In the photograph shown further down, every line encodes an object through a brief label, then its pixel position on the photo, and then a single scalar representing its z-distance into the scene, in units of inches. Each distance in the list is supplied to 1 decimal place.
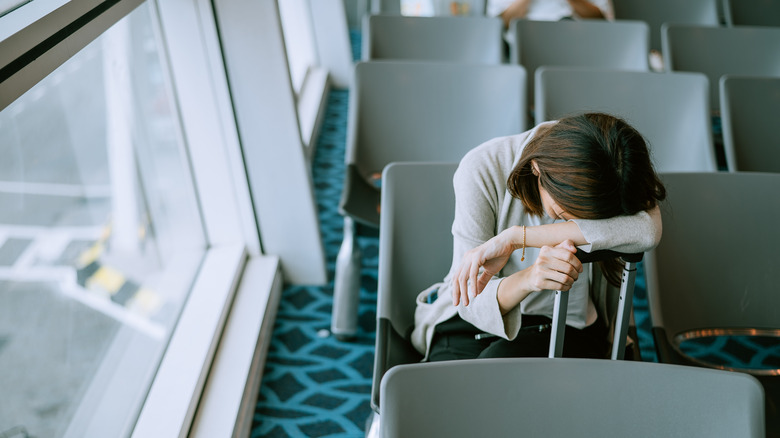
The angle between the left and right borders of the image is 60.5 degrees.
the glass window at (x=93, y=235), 59.5
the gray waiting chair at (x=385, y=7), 154.6
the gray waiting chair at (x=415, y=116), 93.6
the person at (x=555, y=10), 149.3
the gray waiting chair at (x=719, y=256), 67.4
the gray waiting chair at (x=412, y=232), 64.7
